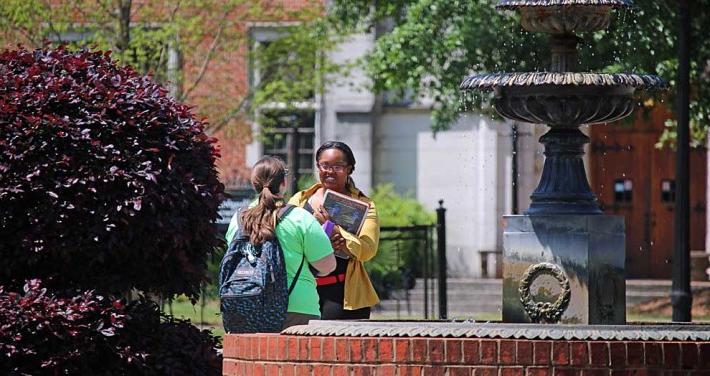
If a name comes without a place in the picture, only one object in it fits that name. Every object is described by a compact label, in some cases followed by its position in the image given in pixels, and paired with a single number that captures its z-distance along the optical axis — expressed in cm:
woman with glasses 2017
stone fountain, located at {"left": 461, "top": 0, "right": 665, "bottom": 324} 1954
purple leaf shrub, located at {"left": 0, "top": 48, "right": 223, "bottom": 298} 2011
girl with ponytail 1847
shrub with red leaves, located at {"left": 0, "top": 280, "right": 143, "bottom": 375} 1951
